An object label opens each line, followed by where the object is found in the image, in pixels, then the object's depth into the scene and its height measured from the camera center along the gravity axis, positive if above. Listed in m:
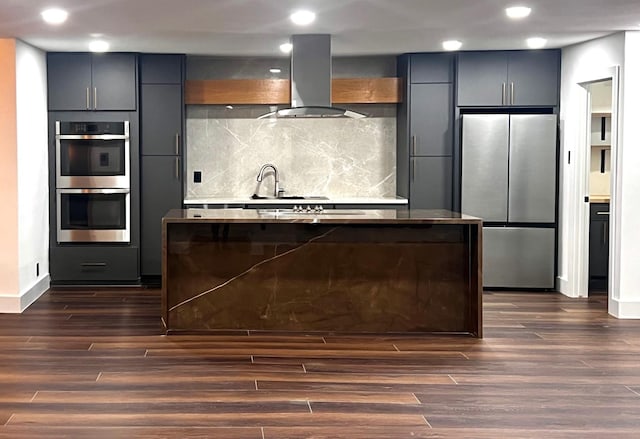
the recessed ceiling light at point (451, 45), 6.52 +1.12
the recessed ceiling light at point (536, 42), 6.41 +1.13
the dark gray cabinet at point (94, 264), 7.10 -0.78
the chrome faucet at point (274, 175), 7.66 +0.03
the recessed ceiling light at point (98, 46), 6.47 +1.10
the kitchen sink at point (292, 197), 7.36 -0.18
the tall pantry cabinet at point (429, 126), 7.17 +0.47
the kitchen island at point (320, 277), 5.23 -0.65
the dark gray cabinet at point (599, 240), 7.17 -0.55
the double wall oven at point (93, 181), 7.05 -0.03
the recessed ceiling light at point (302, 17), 5.21 +1.08
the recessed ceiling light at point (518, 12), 5.07 +1.09
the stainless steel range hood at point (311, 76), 6.10 +0.79
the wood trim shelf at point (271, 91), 7.36 +0.80
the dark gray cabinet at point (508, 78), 7.05 +0.89
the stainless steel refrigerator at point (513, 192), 6.97 -0.11
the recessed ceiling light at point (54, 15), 5.12 +1.07
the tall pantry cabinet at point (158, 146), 7.14 +0.28
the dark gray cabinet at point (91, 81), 7.03 +0.85
